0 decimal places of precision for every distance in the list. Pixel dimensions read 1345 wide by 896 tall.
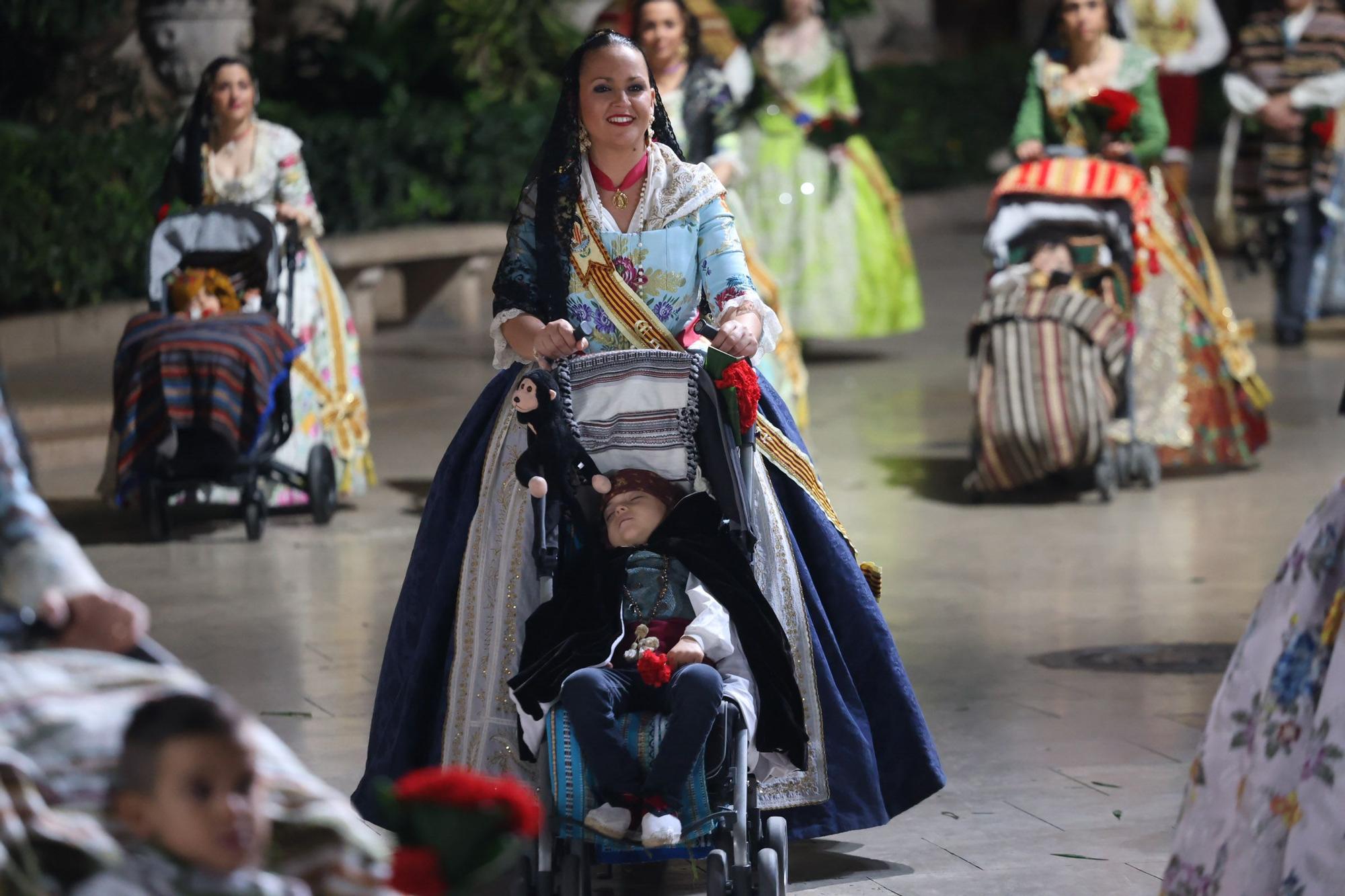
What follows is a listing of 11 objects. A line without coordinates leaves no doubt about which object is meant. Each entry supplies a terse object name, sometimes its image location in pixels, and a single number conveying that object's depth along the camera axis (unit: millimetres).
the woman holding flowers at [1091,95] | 17665
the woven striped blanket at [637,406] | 8969
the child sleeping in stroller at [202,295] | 16929
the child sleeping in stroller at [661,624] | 8544
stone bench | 28532
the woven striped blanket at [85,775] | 4892
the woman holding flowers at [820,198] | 22730
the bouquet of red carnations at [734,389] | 8962
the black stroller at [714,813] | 8334
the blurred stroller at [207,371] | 16481
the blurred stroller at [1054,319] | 17390
